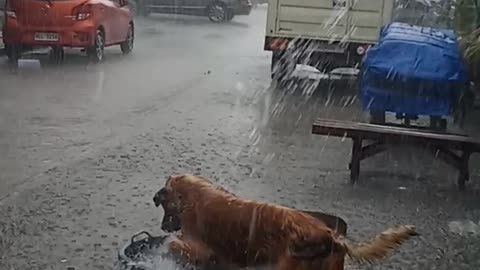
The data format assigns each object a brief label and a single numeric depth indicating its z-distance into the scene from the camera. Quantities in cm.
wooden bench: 798
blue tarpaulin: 1041
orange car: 1752
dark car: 3384
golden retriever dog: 387
